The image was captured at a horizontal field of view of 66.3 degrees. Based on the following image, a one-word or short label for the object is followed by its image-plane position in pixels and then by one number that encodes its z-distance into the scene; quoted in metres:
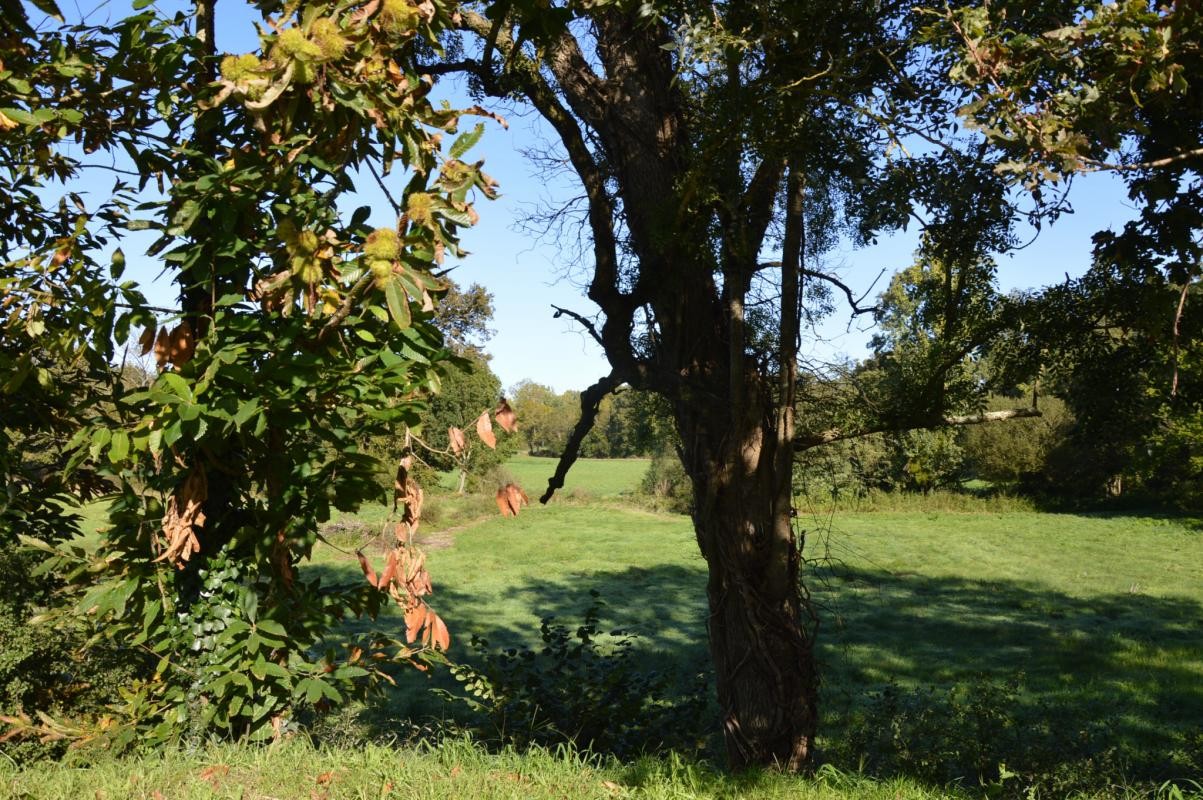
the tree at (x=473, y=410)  21.56
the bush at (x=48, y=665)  4.07
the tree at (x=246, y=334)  2.65
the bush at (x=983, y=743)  5.56
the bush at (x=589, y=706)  6.17
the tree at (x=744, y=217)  4.92
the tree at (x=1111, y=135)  3.29
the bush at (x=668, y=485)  27.02
